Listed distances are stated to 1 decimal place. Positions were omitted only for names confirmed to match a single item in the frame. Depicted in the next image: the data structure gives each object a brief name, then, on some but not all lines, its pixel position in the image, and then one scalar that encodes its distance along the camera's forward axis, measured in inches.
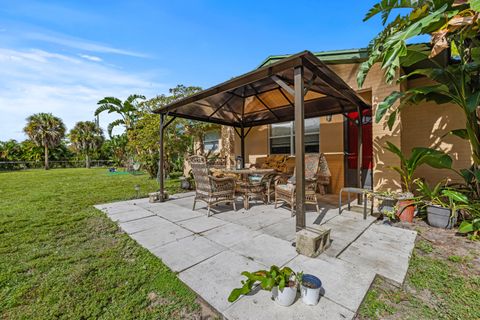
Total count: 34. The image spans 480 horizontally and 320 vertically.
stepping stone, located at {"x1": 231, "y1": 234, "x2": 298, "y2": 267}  94.0
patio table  180.5
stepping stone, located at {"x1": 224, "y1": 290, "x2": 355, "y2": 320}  60.3
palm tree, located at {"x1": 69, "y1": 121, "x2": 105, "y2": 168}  975.0
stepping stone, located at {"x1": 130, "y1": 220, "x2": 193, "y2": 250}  114.7
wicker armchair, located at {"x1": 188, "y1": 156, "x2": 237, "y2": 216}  164.1
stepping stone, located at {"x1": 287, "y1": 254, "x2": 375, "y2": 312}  68.3
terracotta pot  144.5
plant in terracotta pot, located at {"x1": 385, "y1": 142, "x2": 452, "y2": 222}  137.3
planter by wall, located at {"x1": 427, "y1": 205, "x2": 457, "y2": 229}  130.6
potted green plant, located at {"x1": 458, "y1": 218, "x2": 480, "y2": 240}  114.4
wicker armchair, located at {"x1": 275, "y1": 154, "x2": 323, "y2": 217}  161.6
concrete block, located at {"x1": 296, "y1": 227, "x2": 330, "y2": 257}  95.8
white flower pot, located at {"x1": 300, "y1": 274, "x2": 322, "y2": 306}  64.7
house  169.9
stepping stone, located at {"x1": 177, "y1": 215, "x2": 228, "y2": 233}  135.4
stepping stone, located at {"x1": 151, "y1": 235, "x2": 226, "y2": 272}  92.5
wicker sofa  236.2
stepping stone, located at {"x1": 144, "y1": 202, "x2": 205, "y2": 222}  160.1
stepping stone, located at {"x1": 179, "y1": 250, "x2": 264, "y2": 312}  69.6
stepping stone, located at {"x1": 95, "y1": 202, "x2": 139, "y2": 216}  181.2
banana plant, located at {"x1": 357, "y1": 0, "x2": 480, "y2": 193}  105.0
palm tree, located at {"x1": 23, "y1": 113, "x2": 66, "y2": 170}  826.2
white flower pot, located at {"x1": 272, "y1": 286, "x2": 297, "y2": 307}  64.4
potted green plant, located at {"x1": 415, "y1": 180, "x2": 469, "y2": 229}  125.4
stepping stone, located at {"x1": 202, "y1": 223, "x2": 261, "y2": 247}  114.8
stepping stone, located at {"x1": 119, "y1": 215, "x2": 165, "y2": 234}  136.8
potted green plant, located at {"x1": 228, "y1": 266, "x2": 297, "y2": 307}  64.5
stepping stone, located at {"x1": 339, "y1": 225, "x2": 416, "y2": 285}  85.7
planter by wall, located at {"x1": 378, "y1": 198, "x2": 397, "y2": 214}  151.0
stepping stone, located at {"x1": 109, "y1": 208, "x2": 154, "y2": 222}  159.0
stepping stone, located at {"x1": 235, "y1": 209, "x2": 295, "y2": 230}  139.1
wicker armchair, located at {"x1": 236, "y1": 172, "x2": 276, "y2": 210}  180.9
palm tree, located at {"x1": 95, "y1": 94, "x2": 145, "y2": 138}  462.3
